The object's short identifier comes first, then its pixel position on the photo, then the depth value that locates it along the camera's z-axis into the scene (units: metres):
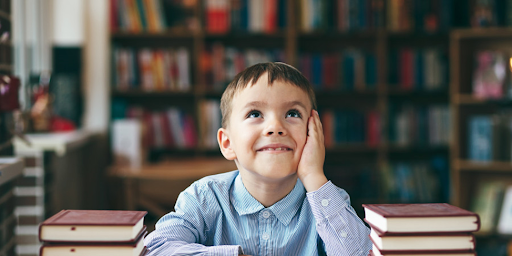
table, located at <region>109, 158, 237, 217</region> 2.74
